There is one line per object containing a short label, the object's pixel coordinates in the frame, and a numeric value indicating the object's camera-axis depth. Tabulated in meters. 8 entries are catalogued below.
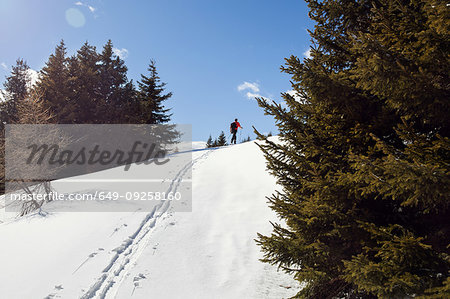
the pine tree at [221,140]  56.29
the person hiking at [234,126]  25.14
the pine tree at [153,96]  29.80
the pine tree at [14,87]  29.86
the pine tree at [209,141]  65.07
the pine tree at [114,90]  28.44
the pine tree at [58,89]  25.52
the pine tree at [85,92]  27.27
